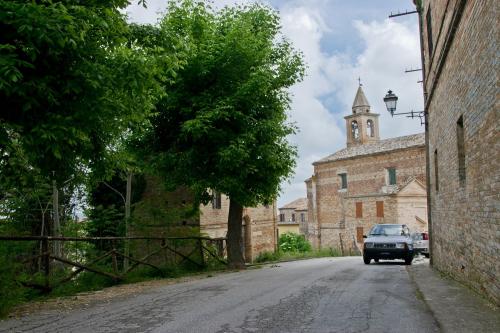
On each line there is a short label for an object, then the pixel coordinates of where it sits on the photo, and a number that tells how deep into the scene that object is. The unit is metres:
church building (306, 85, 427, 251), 42.88
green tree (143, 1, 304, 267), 16.39
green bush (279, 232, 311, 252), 51.56
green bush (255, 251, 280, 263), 27.28
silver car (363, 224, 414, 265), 18.59
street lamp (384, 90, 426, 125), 17.78
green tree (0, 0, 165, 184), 6.61
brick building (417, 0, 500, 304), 6.89
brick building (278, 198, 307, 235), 73.19
